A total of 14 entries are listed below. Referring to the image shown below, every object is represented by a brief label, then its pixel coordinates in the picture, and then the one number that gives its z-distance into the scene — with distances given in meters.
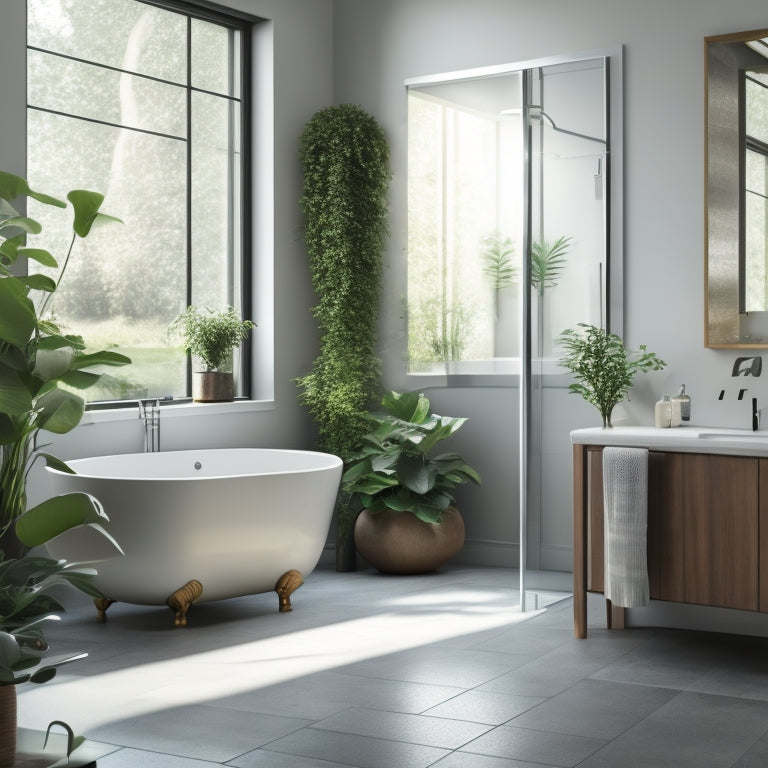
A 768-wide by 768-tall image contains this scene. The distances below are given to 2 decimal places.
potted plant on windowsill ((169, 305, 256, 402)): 5.43
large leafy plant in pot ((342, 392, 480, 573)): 5.38
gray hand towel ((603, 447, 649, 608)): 4.01
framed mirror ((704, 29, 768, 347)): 4.48
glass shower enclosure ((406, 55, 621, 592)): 4.73
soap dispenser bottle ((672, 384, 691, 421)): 4.54
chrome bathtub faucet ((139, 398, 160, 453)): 5.05
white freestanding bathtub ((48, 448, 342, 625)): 4.22
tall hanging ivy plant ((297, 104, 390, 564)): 5.65
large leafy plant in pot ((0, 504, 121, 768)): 2.75
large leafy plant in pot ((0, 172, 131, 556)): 2.73
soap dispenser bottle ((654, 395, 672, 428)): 4.46
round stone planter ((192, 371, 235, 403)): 5.47
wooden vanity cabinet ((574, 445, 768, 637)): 3.85
